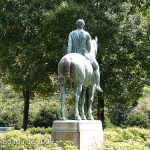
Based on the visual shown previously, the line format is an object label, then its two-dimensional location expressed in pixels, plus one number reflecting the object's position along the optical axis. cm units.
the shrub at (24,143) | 914
